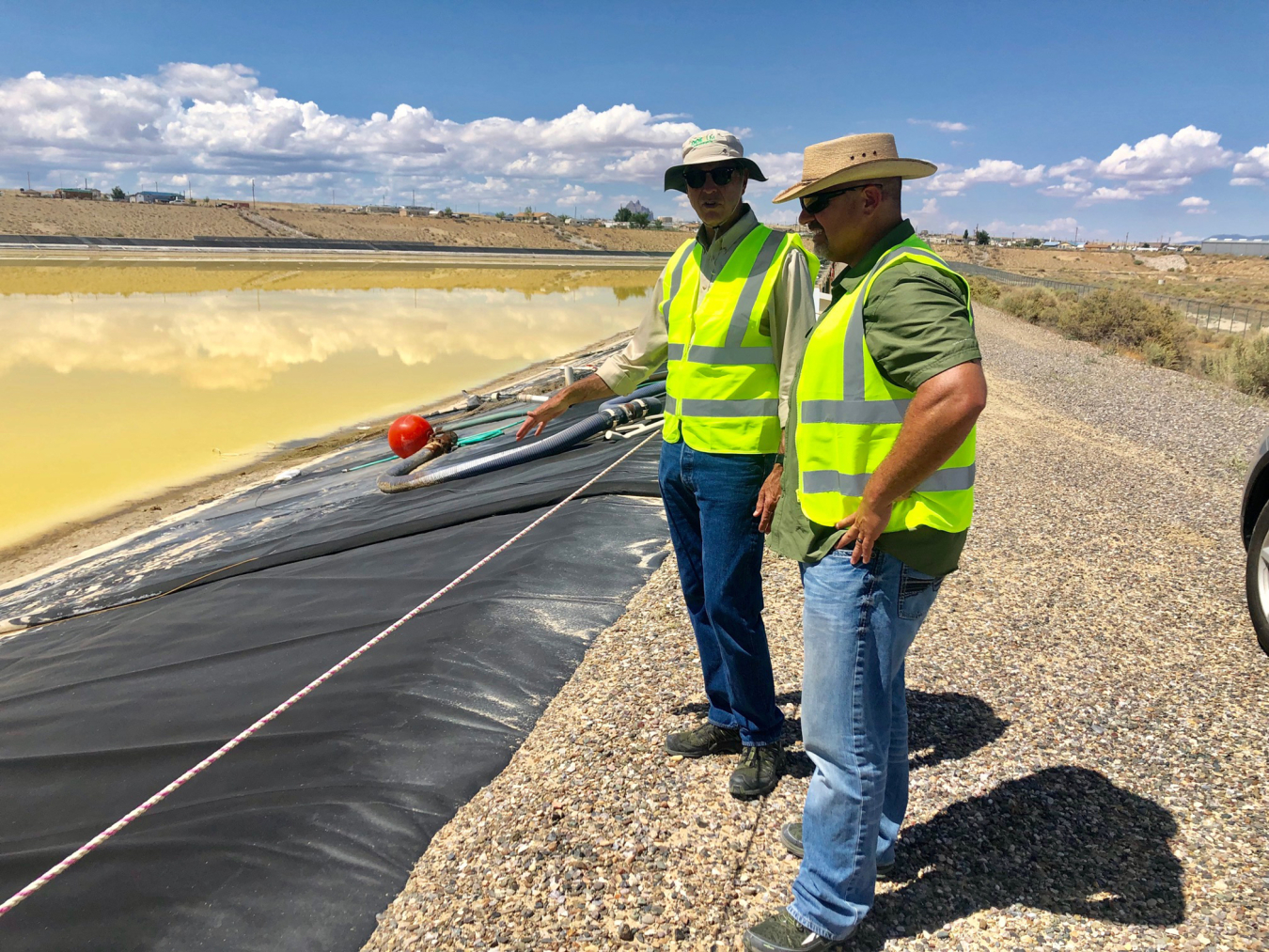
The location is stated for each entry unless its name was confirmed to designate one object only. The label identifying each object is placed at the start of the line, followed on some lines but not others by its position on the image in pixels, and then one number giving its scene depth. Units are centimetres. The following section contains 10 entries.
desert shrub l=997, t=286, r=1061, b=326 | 2762
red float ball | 934
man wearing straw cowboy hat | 178
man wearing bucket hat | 274
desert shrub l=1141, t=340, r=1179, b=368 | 1792
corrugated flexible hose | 819
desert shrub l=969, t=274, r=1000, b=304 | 3491
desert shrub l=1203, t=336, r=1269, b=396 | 1455
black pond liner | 259
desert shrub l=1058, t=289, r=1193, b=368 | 2097
